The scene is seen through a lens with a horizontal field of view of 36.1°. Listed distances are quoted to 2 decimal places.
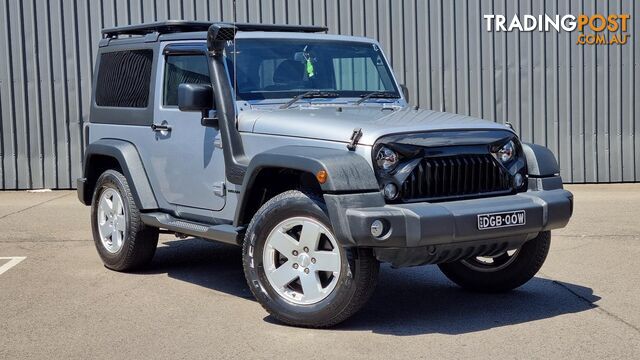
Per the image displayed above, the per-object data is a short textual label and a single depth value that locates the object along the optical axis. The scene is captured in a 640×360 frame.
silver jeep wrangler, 5.98
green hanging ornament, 7.52
